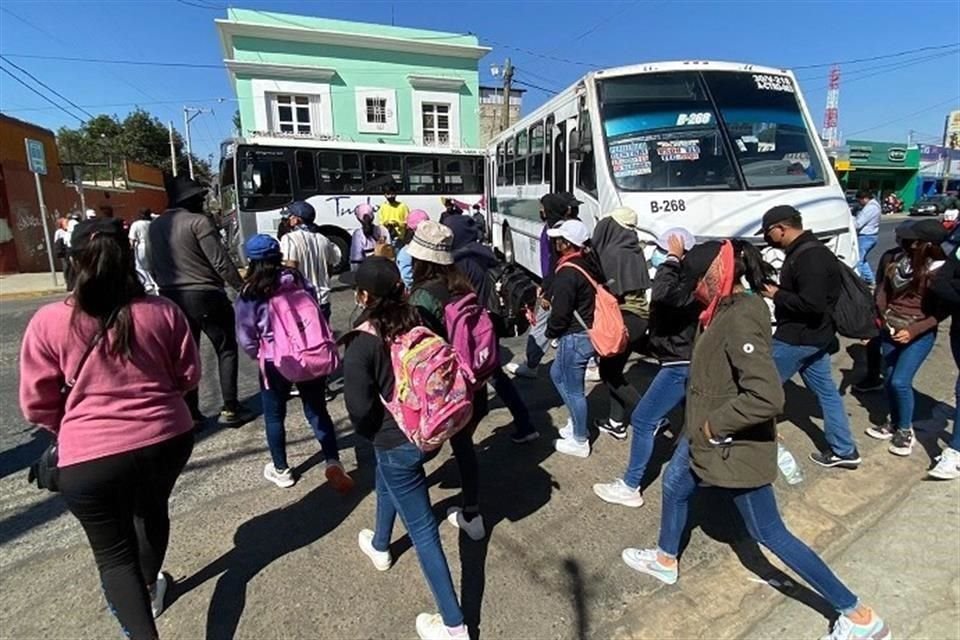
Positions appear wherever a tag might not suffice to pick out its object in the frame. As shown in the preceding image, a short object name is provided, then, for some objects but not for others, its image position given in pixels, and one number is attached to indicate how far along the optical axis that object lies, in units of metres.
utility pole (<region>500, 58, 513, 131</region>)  21.84
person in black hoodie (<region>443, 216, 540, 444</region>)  3.63
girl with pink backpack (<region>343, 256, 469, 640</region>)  2.03
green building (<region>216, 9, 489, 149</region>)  20.38
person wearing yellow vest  8.66
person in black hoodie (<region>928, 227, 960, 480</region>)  3.12
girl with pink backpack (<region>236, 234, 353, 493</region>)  3.09
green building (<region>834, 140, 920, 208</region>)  39.41
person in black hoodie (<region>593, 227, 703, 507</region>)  3.00
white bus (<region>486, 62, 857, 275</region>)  5.30
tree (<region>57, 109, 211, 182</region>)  40.25
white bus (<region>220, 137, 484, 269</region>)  12.11
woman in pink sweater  1.83
